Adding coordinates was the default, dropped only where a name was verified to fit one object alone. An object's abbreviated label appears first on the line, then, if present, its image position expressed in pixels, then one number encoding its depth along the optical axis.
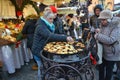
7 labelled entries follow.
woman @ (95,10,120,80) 1.56
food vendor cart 1.41
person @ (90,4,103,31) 2.13
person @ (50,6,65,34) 1.99
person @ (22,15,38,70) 2.34
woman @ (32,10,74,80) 1.50
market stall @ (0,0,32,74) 2.24
